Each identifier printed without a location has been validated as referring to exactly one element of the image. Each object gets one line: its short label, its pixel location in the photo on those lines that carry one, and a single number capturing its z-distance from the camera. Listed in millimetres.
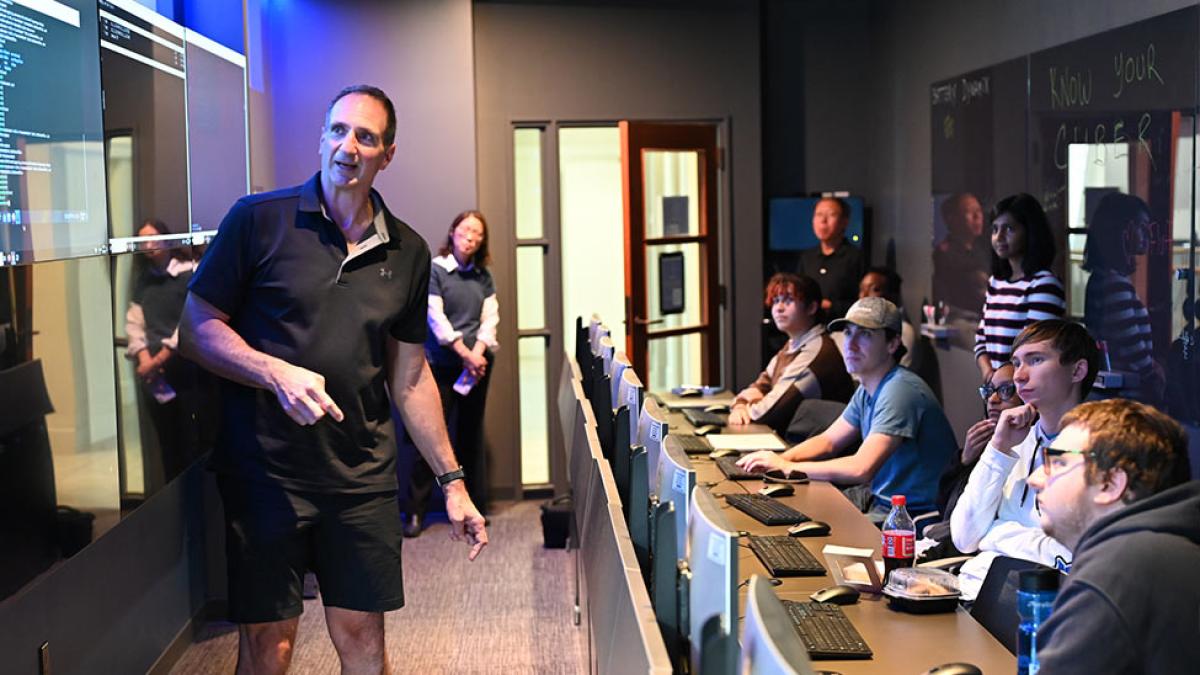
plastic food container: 2963
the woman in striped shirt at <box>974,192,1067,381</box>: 5879
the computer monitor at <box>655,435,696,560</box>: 2559
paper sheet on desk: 5266
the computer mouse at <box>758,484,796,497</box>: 4324
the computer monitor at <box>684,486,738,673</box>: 1986
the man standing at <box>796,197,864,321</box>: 8031
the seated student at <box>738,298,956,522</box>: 4609
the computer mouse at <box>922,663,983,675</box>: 2359
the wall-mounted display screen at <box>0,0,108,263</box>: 3062
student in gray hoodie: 2021
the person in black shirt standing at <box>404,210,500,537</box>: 7301
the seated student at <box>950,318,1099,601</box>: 3586
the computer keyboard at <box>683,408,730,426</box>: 5977
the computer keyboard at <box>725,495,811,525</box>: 3926
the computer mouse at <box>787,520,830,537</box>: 3768
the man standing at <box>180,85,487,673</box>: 3180
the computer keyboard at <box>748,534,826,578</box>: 3381
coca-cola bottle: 3148
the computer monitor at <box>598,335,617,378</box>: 5009
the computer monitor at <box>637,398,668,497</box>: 2994
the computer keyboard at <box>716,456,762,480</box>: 4652
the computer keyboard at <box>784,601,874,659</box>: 2695
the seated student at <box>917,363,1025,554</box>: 4055
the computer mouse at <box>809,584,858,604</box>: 3062
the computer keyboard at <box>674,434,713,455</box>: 5223
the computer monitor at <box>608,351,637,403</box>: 4336
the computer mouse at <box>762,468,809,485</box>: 4566
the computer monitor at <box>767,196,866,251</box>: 8398
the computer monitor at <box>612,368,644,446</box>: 3643
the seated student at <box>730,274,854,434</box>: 6066
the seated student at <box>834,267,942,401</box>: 7691
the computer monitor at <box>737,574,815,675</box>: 1624
